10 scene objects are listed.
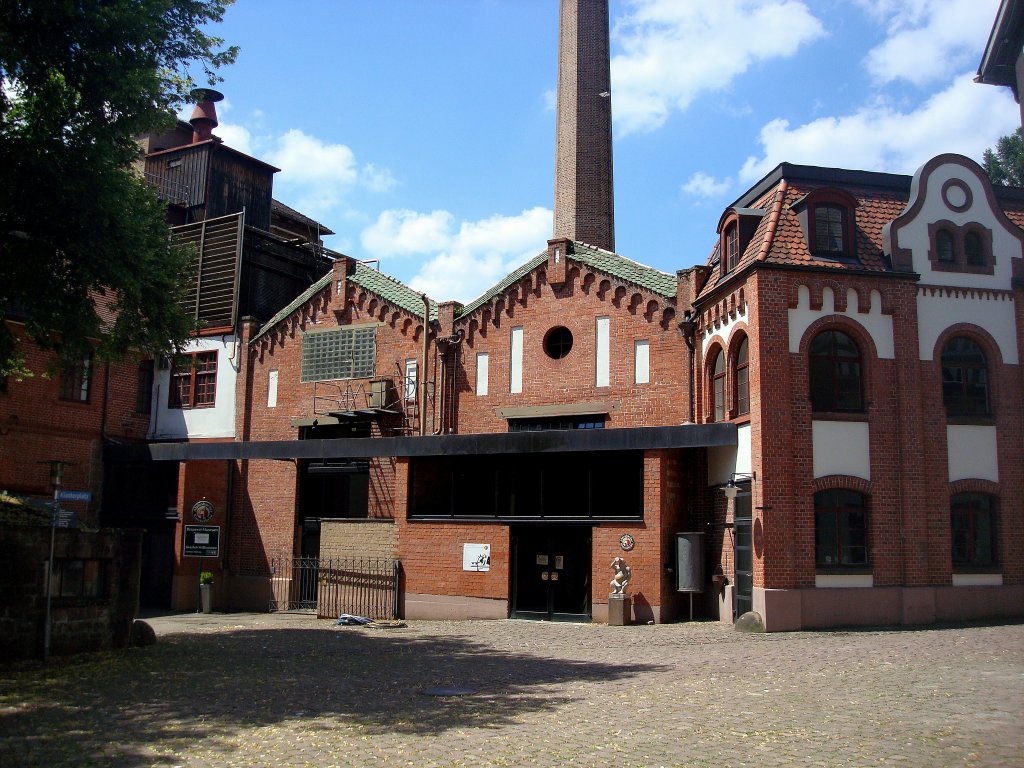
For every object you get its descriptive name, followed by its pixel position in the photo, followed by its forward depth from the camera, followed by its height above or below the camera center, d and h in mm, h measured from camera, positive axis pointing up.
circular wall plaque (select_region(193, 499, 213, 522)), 29812 +467
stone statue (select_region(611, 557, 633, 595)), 22125 -1025
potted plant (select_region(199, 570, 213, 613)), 28984 -1910
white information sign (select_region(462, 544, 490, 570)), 24453 -661
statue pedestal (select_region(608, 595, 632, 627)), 22000 -1747
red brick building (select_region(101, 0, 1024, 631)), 20250 +2448
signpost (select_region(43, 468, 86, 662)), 15953 +151
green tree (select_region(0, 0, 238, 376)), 15867 +6331
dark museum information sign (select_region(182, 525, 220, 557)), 29781 -457
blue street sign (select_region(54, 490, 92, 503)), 18266 +579
